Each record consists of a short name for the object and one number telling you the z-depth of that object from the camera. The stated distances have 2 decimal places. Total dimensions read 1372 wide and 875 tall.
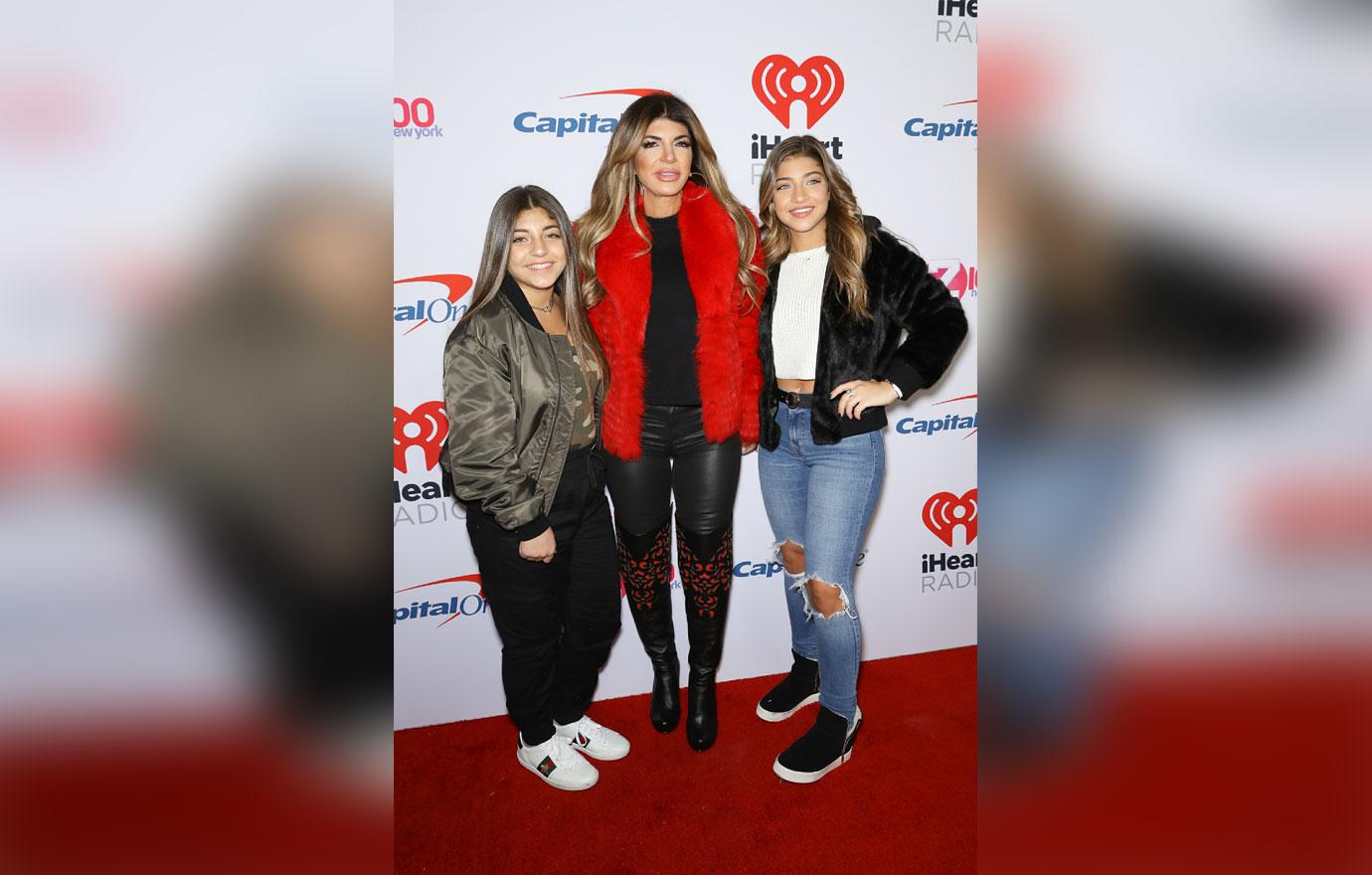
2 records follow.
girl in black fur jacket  2.18
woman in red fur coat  2.23
